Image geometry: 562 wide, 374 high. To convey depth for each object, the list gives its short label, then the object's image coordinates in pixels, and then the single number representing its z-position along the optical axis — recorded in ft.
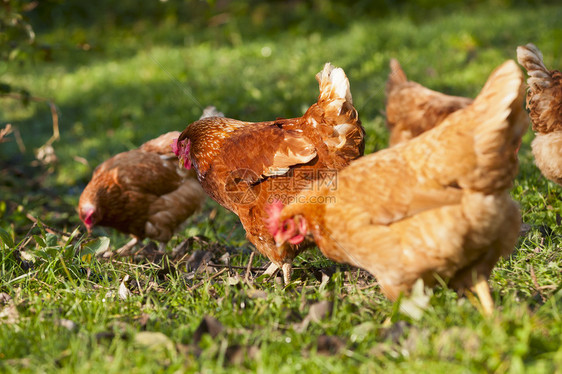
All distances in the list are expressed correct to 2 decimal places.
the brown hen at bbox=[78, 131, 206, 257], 16.01
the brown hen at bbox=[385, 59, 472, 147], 12.82
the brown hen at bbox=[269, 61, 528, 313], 7.98
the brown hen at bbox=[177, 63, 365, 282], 11.60
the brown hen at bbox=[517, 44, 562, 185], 14.03
